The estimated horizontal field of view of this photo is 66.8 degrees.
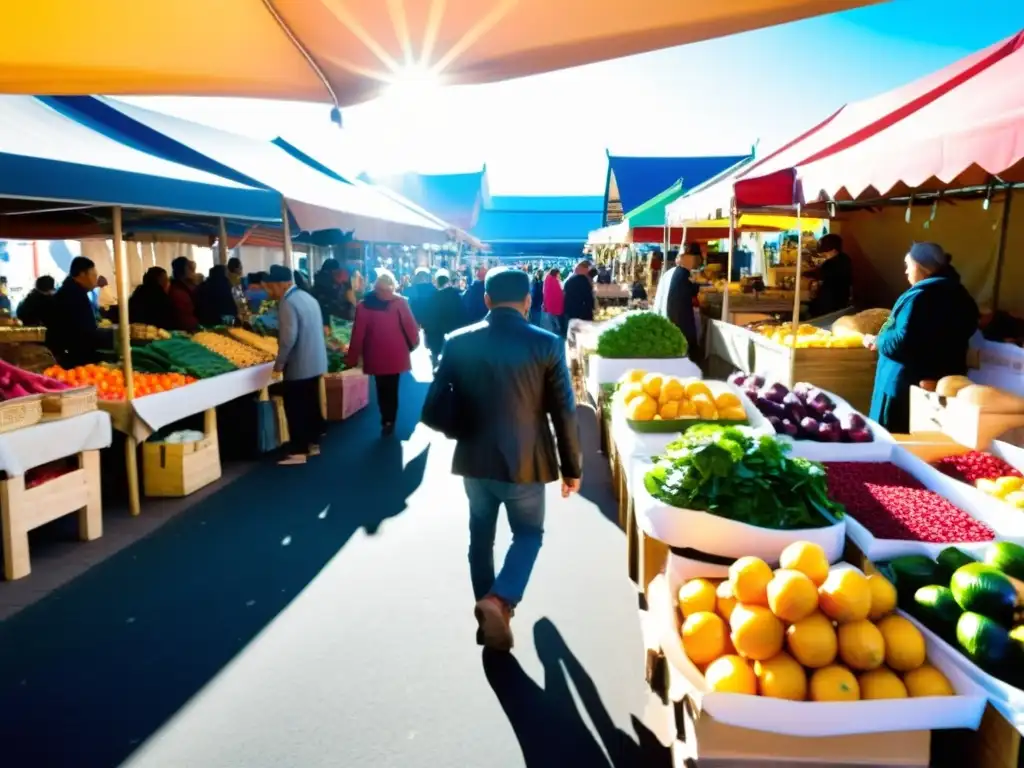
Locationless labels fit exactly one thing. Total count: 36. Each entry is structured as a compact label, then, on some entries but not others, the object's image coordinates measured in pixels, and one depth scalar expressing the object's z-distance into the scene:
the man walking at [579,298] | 13.54
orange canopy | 1.91
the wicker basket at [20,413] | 4.38
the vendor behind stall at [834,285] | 9.27
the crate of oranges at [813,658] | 2.17
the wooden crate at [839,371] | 6.55
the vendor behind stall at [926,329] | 4.98
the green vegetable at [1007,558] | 2.64
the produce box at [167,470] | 6.00
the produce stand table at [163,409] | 5.55
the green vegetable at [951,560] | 2.73
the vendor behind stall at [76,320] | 7.16
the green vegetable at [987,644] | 2.28
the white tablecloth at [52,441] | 4.36
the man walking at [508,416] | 3.40
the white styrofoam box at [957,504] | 2.93
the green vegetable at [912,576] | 2.71
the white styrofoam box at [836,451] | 4.05
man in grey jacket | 6.93
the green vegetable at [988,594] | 2.43
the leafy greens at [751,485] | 3.00
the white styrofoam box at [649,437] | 4.07
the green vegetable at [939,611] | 2.51
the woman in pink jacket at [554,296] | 15.80
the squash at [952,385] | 4.70
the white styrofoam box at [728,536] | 2.91
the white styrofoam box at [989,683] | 2.06
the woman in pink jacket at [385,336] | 7.88
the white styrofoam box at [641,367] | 6.29
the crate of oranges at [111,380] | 5.73
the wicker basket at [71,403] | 4.79
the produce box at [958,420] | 4.31
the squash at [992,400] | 4.32
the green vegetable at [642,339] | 6.44
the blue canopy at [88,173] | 4.49
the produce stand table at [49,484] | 4.38
